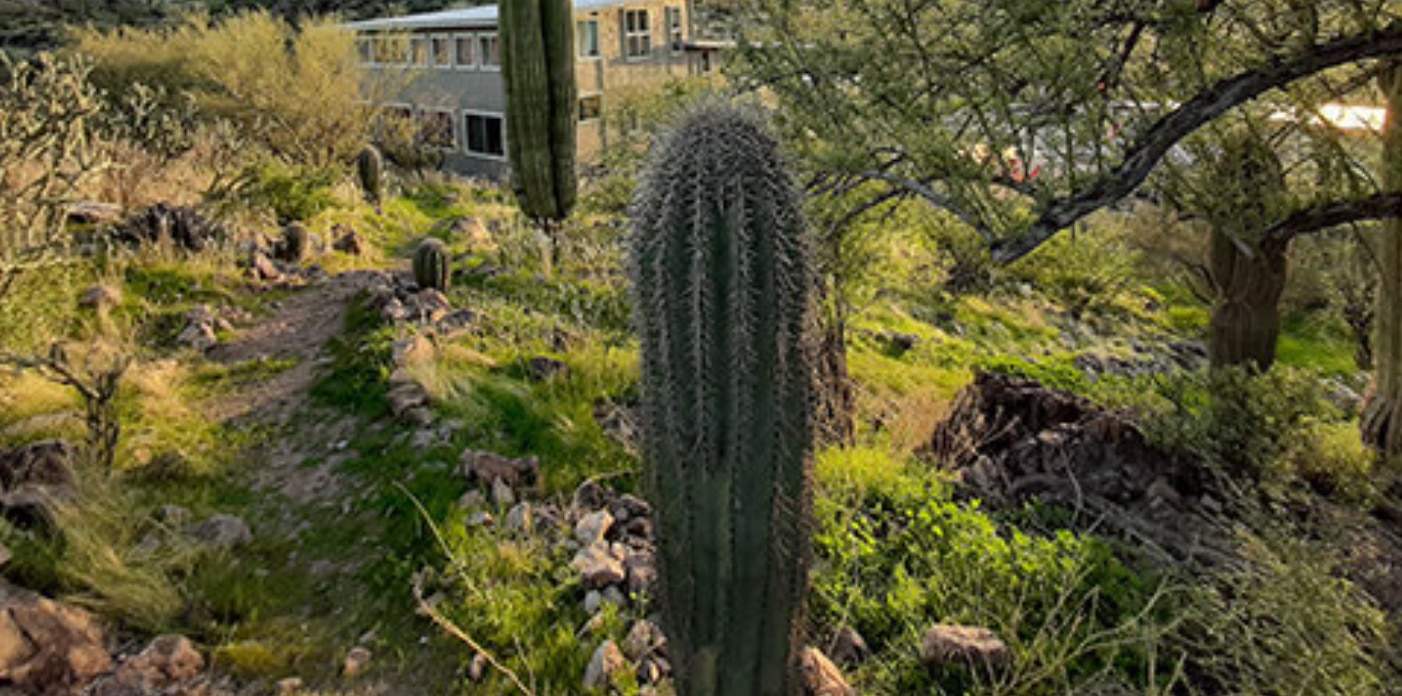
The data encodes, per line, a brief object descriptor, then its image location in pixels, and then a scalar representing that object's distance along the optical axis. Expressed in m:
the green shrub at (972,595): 2.72
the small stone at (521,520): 3.53
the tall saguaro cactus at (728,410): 2.15
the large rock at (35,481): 3.40
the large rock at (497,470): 3.92
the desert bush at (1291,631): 2.34
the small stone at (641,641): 2.87
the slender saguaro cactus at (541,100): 7.03
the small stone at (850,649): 2.94
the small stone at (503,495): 3.77
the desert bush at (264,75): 14.60
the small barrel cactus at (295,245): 8.31
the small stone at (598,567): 3.22
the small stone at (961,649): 2.71
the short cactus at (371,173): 11.35
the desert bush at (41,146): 5.18
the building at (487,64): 19.03
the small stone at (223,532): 3.55
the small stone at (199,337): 6.02
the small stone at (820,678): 2.55
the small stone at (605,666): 2.72
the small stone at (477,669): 2.82
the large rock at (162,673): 2.64
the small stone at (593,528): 3.49
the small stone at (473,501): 3.75
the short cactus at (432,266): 7.03
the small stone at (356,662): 2.86
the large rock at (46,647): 2.60
